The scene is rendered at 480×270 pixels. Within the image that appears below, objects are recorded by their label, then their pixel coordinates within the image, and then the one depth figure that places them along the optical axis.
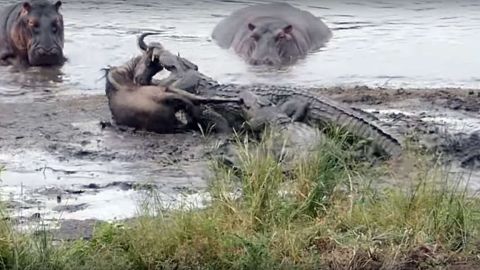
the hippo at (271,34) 25.81
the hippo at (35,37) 24.50
